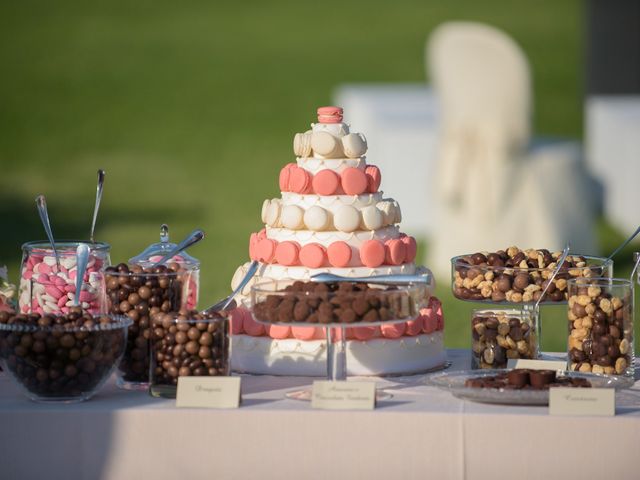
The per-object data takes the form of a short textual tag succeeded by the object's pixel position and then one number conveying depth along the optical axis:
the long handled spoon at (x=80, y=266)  4.89
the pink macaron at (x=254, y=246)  5.09
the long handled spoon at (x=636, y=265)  5.02
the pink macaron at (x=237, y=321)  5.04
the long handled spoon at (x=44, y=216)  5.03
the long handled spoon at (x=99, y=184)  5.23
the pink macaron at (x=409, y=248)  5.05
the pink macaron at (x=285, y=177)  5.06
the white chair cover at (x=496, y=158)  13.49
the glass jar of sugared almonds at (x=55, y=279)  4.93
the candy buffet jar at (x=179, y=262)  4.79
